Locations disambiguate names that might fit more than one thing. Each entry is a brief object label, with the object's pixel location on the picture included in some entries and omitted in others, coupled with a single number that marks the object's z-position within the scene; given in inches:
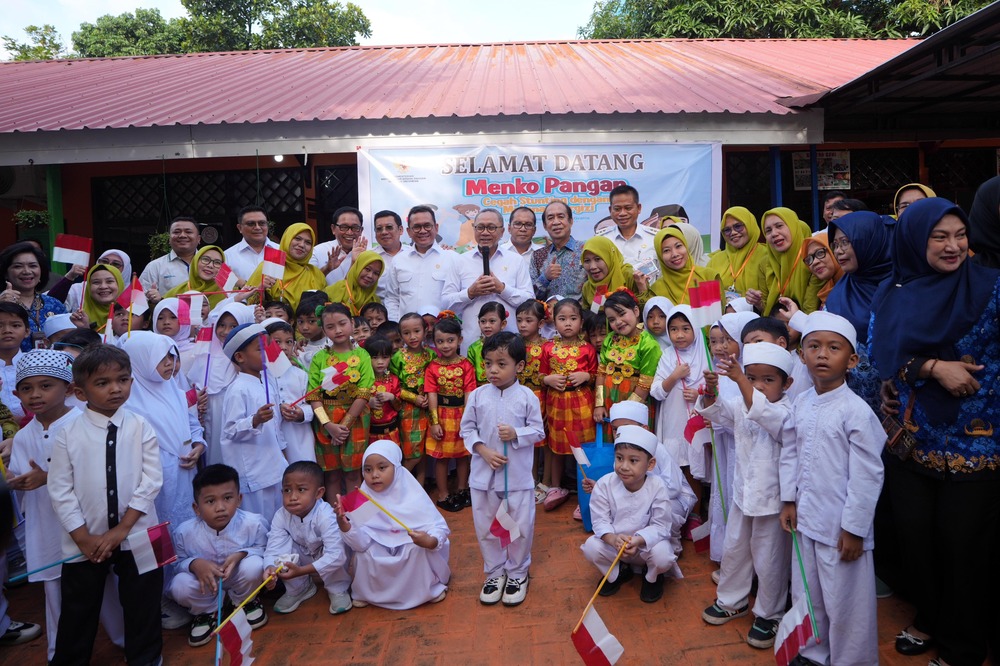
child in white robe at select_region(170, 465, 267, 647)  119.0
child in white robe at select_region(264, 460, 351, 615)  124.0
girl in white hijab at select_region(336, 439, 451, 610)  124.0
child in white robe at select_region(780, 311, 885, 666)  91.9
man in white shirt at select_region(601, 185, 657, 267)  187.5
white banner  233.0
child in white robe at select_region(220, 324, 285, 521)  137.5
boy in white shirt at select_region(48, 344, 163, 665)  102.6
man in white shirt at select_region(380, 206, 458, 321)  194.1
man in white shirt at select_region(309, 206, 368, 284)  202.7
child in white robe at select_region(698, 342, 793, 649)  103.8
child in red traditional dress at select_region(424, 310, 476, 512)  163.6
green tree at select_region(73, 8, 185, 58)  706.8
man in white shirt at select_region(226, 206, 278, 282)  199.0
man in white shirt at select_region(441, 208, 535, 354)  180.9
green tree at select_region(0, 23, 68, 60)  757.9
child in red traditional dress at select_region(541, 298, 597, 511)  157.9
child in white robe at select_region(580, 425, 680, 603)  119.9
